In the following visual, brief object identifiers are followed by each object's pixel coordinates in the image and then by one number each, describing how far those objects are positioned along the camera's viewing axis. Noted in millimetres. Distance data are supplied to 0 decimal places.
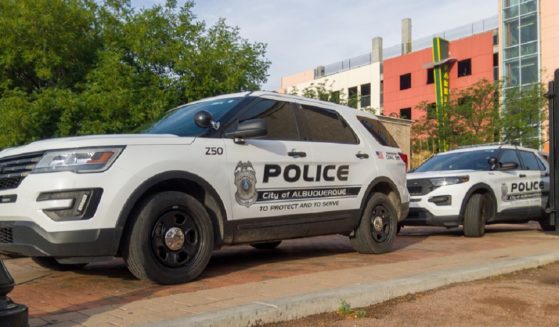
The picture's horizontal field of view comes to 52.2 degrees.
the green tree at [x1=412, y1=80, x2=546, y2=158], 27984
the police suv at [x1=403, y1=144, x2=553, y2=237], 9234
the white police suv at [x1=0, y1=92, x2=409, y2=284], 4418
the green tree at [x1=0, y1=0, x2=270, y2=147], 16500
